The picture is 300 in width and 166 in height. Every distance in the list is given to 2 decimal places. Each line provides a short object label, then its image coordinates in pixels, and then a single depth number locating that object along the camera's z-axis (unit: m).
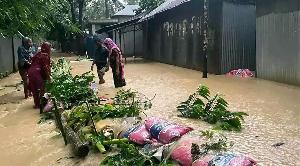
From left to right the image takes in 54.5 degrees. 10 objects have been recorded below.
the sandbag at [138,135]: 3.82
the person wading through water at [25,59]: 7.80
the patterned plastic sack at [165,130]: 3.69
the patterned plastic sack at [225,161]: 2.92
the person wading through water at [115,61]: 8.46
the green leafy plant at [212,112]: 4.60
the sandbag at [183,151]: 3.19
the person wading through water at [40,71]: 6.70
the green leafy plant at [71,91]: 6.19
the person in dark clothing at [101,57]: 8.99
